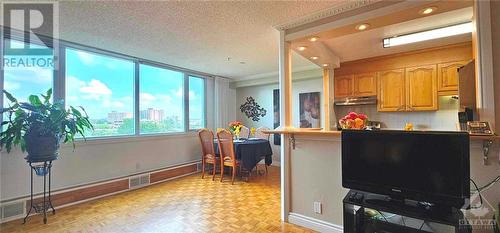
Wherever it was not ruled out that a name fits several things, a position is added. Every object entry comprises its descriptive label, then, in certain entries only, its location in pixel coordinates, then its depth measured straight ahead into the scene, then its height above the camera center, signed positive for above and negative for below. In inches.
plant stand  107.7 -27.0
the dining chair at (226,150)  171.9 -24.5
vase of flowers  195.0 -7.7
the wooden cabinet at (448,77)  141.4 +25.1
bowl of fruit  87.0 -1.4
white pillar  106.3 +3.2
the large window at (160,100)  176.4 +16.9
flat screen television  60.3 -14.1
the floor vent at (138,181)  159.5 -44.1
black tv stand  59.6 -27.3
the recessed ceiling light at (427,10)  77.3 +37.3
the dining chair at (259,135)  214.2 -15.5
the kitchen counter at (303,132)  89.1 -5.9
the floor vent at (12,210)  108.3 -43.3
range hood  169.6 +13.2
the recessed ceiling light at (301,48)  120.7 +38.2
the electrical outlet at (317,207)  97.0 -38.4
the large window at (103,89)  138.8 +21.0
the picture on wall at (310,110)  207.5 +8.0
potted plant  101.3 -2.3
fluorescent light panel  108.4 +42.6
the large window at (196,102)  218.2 +17.1
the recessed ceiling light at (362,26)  90.4 +37.2
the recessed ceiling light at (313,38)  103.5 +37.3
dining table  173.5 -25.5
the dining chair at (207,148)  185.6 -24.4
